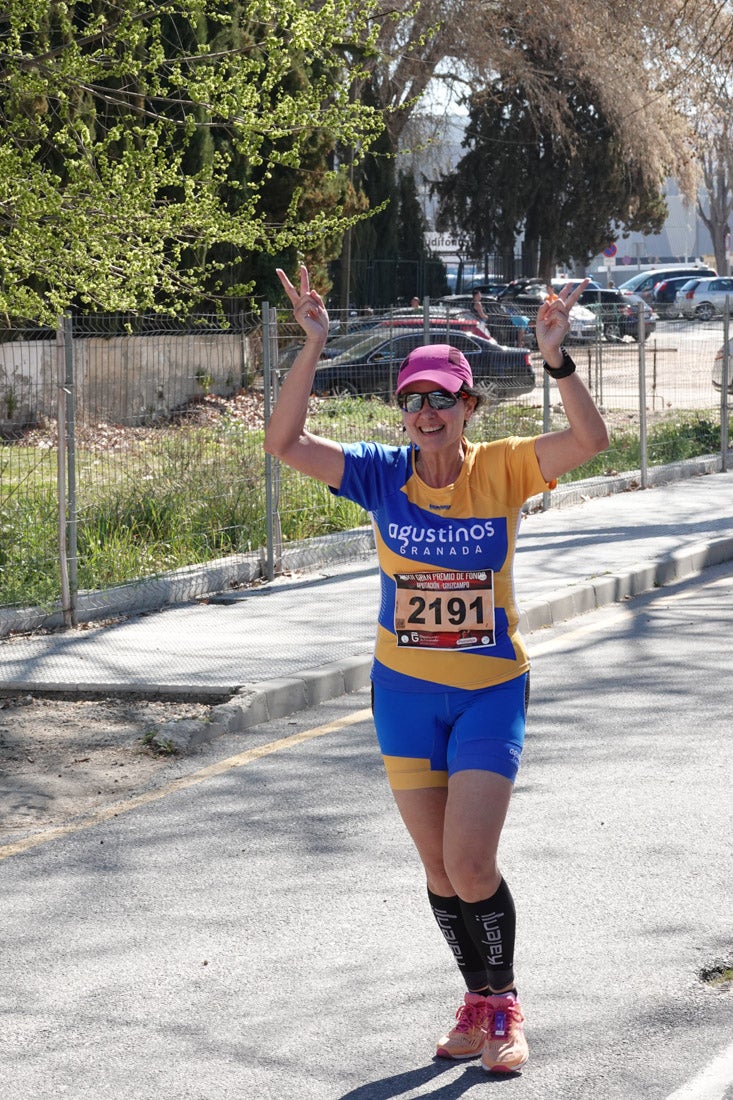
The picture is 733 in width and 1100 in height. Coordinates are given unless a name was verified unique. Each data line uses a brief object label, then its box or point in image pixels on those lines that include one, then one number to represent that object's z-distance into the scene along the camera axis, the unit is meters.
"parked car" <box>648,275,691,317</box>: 54.72
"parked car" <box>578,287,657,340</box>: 18.45
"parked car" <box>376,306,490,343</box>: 14.93
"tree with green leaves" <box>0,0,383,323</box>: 8.55
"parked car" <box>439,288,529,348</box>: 20.36
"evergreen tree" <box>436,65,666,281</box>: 48.12
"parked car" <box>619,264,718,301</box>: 59.50
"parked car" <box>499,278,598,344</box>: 39.91
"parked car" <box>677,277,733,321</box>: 52.46
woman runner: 3.92
